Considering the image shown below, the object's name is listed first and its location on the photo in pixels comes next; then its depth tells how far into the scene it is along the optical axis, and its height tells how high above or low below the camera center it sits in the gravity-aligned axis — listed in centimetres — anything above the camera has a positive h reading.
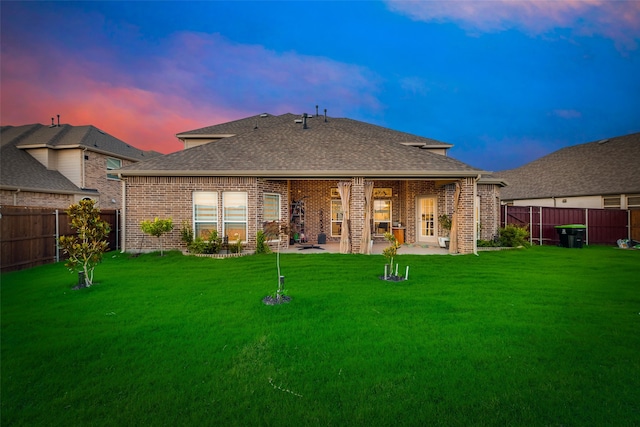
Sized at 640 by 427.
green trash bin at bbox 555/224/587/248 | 1551 -100
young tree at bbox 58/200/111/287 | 726 -50
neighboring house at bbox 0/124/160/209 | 1636 +348
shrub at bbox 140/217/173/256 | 1126 -34
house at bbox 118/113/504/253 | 1231 +140
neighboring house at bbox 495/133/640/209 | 1895 +280
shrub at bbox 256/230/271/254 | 1220 -109
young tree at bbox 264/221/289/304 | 622 -33
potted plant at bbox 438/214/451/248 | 1409 -52
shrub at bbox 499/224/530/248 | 1462 -98
